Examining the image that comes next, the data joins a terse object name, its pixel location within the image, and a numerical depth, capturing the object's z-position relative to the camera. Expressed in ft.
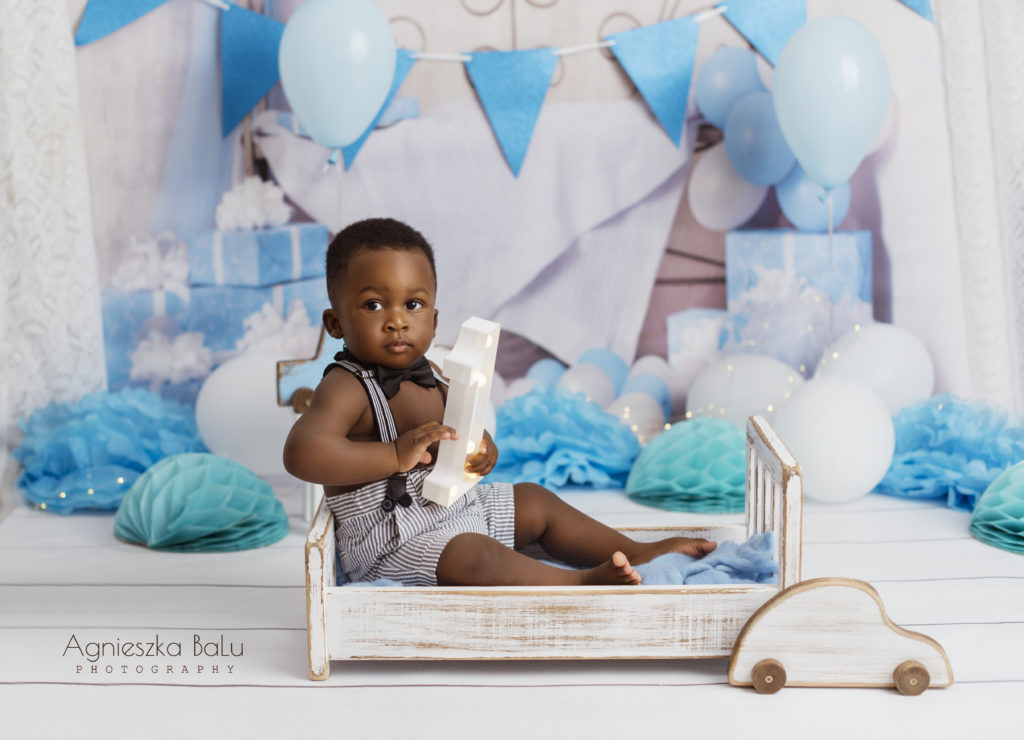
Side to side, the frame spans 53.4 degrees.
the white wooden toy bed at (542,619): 4.34
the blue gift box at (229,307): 9.21
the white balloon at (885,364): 8.35
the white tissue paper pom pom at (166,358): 9.21
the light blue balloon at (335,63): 7.45
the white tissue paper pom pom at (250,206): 9.09
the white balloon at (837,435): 7.18
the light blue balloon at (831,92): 7.61
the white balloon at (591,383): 9.18
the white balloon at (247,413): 7.82
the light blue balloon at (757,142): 8.71
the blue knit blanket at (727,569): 4.65
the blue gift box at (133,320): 9.17
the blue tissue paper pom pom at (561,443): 8.14
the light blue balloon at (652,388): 9.28
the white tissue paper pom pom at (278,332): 9.25
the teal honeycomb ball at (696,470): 7.48
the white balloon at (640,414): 9.03
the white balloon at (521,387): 9.37
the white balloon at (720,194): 9.09
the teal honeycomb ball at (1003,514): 6.47
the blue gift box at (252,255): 9.13
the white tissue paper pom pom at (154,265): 9.13
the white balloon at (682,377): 9.37
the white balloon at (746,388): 8.42
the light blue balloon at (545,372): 9.40
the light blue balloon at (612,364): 9.32
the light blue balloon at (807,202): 8.96
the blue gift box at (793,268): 9.12
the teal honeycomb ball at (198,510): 6.57
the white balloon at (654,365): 9.37
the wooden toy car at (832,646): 4.21
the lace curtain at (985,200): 8.18
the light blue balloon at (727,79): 8.89
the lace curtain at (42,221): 8.02
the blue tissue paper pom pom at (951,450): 7.48
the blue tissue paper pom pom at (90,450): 7.62
